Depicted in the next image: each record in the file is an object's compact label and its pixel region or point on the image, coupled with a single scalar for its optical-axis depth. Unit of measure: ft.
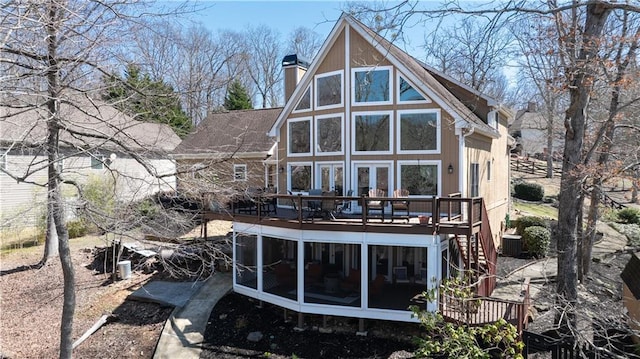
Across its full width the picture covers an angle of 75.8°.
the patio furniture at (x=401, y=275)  45.14
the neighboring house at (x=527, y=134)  167.37
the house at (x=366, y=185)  37.47
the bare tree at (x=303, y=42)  113.57
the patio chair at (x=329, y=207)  39.52
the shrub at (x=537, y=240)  60.49
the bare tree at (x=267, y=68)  135.13
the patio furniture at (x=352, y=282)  42.96
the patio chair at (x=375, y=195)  42.94
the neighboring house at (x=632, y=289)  33.17
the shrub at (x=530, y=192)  107.65
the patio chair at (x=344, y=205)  45.75
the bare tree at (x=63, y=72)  21.94
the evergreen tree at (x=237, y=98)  104.22
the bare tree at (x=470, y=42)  19.54
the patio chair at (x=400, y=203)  35.80
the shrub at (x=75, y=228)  62.59
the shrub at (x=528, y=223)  64.85
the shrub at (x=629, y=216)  87.56
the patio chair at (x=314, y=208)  39.78
